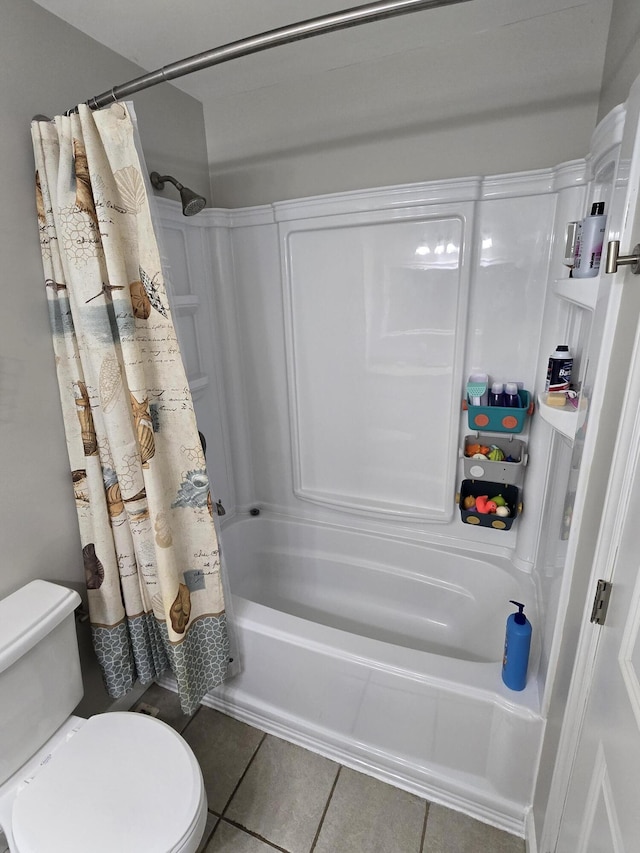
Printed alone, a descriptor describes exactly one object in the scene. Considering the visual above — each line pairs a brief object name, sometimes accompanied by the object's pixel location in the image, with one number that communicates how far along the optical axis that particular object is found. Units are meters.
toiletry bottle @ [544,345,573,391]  1.30
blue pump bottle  1.24
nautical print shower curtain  1.18
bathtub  1.32
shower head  1.54
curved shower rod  0.92
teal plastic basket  1.68
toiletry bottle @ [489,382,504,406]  1.73
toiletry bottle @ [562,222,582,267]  1.28
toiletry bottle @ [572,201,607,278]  1.12
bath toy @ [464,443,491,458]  1.81
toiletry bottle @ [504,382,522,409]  1.70
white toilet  0.97
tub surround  1.38
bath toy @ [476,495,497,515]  1.81
